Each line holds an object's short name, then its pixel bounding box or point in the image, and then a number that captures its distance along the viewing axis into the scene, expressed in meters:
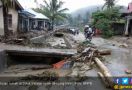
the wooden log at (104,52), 13.46
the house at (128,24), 29.06
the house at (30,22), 25.54
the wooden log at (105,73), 7.49
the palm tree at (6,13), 16.67
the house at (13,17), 20.83
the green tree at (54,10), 41.34
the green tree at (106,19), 31.25
